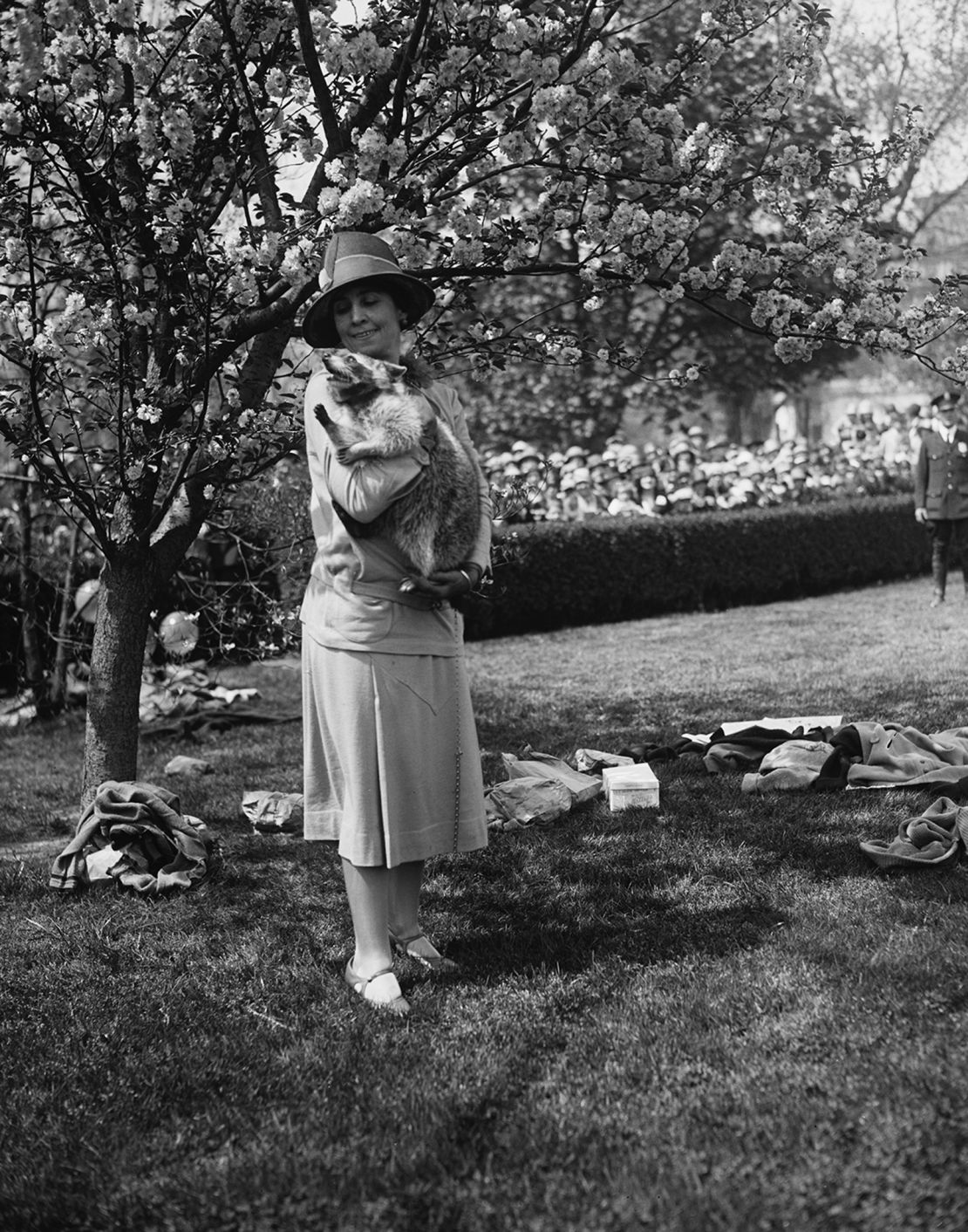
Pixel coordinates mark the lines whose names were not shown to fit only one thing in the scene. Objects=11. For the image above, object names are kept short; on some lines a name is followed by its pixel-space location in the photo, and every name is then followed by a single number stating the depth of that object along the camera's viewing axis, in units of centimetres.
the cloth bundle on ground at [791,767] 569
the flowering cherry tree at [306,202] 482
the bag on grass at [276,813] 578
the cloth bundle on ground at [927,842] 446
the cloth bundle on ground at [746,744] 619
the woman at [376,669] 364
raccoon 353
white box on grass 565
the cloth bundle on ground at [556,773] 580
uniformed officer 1280
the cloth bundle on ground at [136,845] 493
